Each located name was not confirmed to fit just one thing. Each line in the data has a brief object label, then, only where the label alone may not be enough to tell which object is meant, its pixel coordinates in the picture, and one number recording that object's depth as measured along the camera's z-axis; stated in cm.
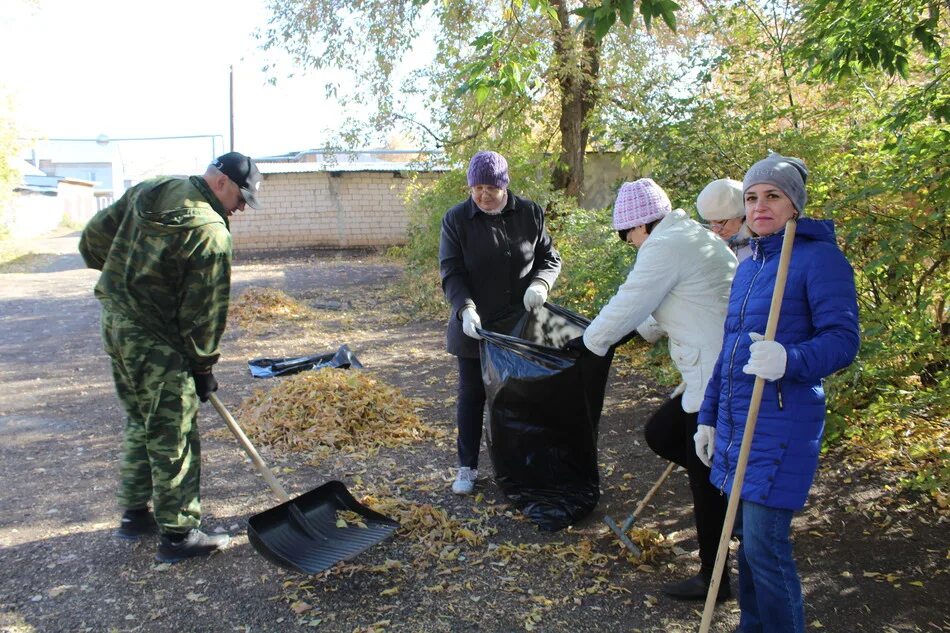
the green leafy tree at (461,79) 1024
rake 335
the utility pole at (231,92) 2722
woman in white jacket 277
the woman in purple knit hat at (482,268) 387
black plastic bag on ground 729
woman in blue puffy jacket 210
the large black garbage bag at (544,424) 349
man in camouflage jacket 321
